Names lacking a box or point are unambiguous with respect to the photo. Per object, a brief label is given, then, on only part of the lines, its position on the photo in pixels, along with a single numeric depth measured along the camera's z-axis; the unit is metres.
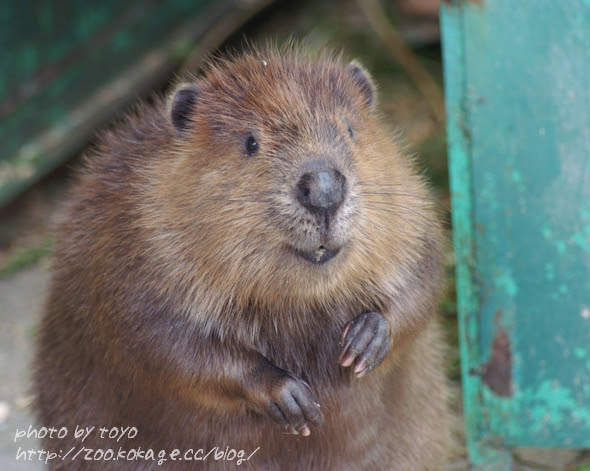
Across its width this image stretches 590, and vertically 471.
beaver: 5.08
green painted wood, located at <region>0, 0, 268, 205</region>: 11.23
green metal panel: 6.41
